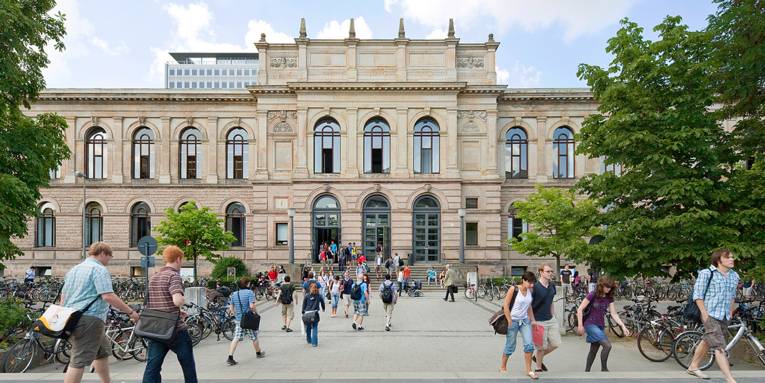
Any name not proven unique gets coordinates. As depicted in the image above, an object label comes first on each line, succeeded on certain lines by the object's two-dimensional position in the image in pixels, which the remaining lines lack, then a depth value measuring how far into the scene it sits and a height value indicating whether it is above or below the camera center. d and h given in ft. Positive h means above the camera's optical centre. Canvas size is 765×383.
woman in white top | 33.91 -7.11
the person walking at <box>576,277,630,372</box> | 34.83 -7.36
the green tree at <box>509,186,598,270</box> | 98.43 -5.39
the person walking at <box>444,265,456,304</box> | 91.71 -14.47
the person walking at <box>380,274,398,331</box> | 58.49 -10.38
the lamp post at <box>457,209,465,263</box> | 114.42 -8.10
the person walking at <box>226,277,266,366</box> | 42.70 -8.40
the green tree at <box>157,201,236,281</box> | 102.73 -6.91
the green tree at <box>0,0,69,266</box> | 47.01 +6.55
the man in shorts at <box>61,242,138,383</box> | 25.64 -4.95
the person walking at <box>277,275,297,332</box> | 58.39 -11.00
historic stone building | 129.18 +9.48
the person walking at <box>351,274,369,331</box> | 60.03 -11.09
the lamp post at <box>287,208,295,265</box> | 115.85 -8.67
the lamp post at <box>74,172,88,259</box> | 126.45 -0.49
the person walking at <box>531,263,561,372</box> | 34.81 -7.12
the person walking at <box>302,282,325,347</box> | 49.06 -10.25
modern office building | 470.80 +102.21
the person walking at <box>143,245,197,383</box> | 25.72 -5.25
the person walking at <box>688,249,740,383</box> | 30.32 -5.38
